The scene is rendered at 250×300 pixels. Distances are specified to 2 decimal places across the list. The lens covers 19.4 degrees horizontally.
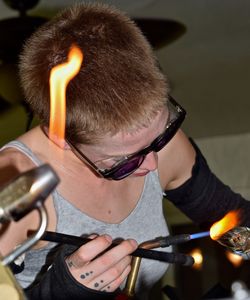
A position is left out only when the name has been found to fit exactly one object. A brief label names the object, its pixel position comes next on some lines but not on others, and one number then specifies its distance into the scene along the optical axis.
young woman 0.83
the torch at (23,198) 0.50
